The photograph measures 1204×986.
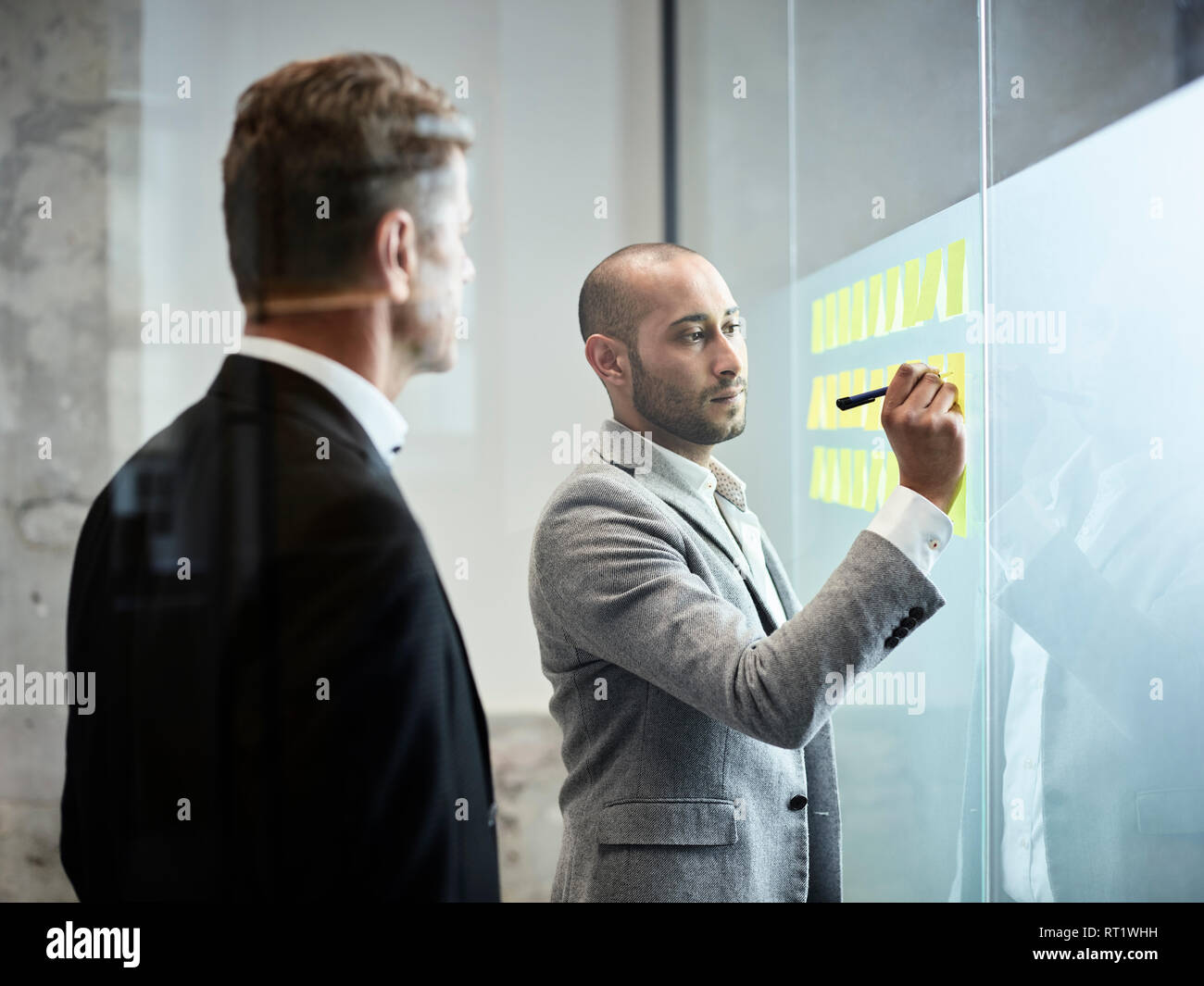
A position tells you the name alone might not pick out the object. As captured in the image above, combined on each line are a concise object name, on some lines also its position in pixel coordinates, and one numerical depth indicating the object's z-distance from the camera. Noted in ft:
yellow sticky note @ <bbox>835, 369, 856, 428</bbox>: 5.00
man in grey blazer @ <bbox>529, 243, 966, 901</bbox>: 3.83
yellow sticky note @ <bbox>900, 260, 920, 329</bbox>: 5.05
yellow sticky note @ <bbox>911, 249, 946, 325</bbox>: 5.05
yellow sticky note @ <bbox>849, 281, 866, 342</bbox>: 5.05
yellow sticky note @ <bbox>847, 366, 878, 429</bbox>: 4.98
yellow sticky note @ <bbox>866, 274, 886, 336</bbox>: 5.04
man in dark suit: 4.26
